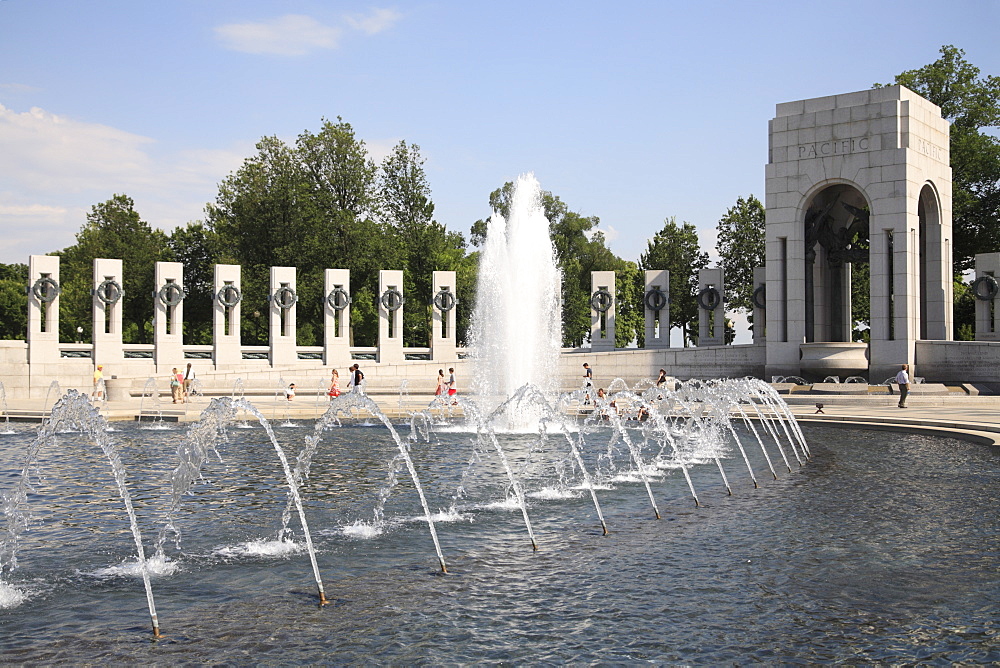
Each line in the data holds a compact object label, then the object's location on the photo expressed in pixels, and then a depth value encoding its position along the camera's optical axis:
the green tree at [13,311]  59.84
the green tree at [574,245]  64.00
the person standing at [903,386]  24.03
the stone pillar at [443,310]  35.34
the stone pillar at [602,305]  36.56
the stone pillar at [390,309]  34.78
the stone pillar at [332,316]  34.03
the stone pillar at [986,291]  32.38
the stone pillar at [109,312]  31.50
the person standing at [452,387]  25.58
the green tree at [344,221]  50.44
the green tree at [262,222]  50.62
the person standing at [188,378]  28.23
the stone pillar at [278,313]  33.25
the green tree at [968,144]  42.00
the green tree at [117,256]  49.94
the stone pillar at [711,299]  36.38
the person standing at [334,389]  25.96
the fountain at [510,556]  6.50
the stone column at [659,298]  36.56
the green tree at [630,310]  60.66
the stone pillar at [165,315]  32.09
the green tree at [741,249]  49.94
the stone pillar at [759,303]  37.50
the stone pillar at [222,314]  32.62
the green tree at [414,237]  53.91
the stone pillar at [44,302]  31.00
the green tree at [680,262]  50.12
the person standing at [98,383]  27.72
